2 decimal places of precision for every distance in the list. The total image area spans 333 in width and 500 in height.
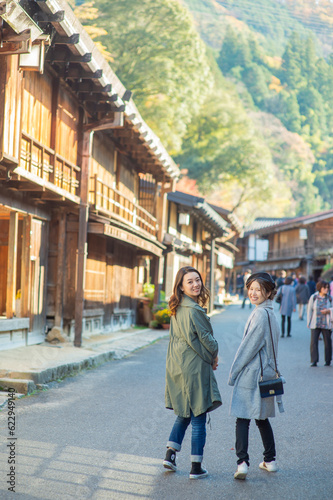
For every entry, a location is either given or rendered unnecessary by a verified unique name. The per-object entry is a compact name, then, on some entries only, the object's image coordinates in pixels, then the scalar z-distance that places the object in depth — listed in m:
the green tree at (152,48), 34.50
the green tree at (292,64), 83.56
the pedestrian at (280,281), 27.91
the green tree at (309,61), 85.63
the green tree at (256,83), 78.12
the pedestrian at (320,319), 11.60
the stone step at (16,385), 7.66
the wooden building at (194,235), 23.78
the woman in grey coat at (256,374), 4.61
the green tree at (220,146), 48.88
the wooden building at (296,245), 49.69
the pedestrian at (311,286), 26.19
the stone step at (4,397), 6.75
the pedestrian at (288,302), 17.31
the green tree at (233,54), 77.94
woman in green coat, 4.57
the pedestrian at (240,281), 36.11
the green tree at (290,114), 78.03
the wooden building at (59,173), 8.77
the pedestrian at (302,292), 22.92
